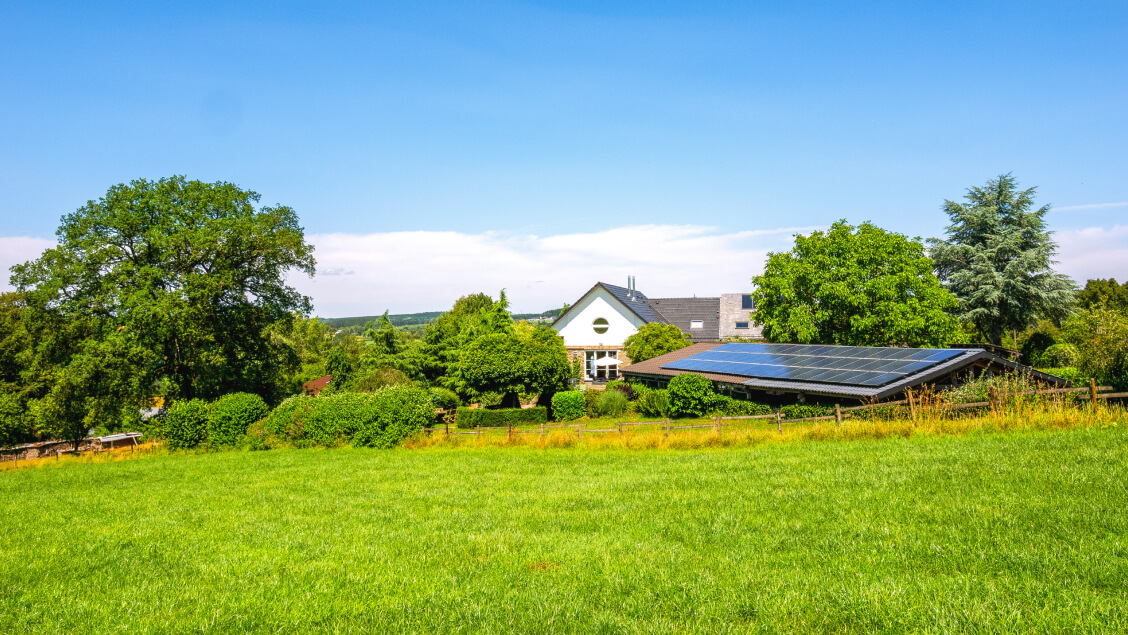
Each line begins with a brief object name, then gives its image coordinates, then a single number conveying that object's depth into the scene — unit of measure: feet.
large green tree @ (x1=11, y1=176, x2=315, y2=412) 96.89
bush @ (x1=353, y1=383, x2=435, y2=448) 78.59
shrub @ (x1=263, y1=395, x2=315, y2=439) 82.48
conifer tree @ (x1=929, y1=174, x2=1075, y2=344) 132.87
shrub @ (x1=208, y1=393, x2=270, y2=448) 85.71
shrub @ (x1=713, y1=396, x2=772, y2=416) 89.51
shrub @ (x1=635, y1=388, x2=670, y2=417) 106.32
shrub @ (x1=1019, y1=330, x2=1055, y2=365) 134.21
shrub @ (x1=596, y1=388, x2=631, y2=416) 115.24
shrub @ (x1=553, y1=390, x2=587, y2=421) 116.57
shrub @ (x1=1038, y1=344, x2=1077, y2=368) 112.72
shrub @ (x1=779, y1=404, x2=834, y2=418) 78.74
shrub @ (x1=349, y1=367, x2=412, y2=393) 147.02
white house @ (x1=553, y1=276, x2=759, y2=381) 164.56
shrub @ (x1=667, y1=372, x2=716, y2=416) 100.29
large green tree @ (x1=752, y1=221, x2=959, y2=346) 118.73
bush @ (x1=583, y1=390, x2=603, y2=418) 117.70
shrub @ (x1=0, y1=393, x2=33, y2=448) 111.96
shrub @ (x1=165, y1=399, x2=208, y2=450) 86.63
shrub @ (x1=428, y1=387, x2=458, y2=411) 139.85
